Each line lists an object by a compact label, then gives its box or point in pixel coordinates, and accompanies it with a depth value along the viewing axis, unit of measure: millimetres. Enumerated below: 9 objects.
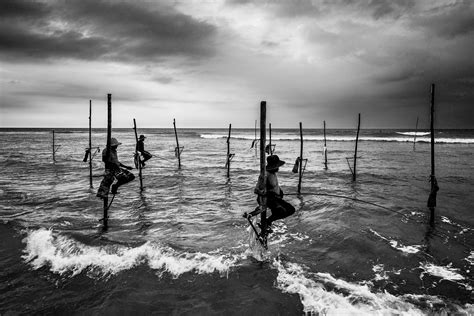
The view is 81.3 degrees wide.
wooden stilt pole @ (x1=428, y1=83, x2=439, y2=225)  8859
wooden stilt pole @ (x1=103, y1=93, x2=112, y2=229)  8594
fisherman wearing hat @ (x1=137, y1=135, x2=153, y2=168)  15067
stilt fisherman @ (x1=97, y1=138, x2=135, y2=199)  8648
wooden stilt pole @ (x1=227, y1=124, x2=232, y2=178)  19469
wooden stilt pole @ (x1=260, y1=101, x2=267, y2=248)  6766
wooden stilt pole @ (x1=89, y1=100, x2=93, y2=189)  14439
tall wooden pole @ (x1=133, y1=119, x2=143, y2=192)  14973
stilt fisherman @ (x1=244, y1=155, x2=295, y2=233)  6926
